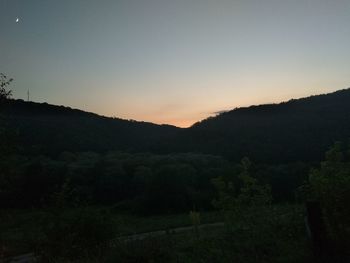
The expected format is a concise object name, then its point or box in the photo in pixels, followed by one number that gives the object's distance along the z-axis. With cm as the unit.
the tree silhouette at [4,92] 1393
